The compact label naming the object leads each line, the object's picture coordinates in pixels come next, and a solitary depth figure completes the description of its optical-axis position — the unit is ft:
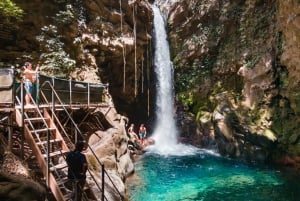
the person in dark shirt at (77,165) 16.11
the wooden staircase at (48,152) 16.34
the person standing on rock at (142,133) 54.76
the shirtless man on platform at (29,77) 22.94
